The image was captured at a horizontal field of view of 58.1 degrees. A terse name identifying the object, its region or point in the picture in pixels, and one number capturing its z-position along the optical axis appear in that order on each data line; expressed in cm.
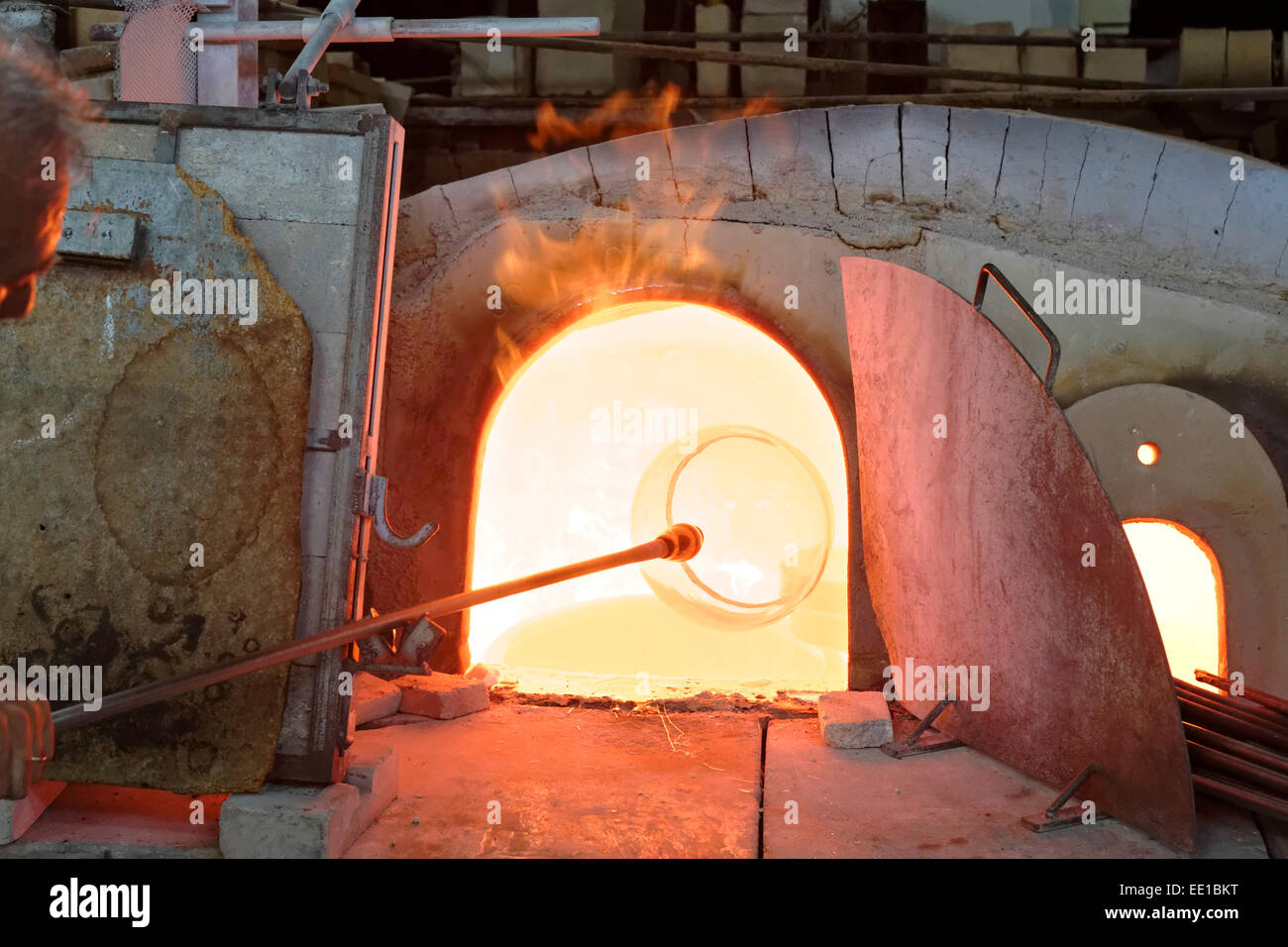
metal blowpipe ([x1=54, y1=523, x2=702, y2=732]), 322
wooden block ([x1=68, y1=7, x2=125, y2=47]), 691
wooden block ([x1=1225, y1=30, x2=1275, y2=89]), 700
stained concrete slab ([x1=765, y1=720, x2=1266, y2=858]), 364
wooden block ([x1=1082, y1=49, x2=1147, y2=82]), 714
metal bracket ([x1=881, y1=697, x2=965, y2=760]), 450
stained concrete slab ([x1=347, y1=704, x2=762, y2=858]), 370
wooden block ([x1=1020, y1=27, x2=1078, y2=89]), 712
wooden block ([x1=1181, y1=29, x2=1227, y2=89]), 708
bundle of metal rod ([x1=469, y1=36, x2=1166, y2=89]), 618
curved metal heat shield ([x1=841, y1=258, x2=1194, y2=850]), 364
